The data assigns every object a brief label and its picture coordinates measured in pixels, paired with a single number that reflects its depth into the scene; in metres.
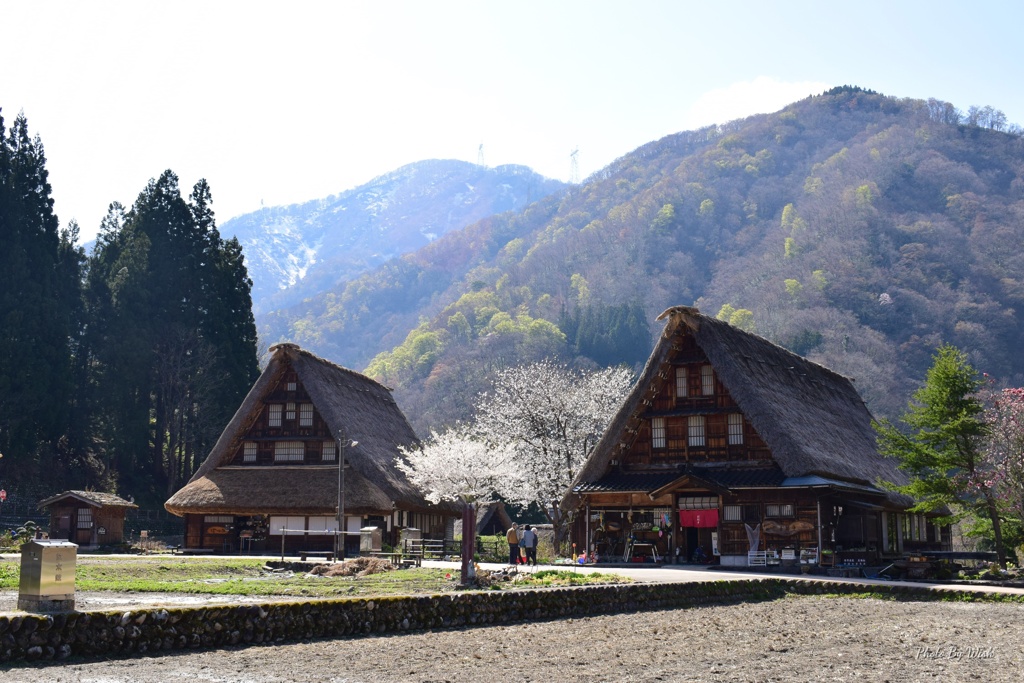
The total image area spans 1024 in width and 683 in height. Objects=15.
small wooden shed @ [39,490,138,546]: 40.12
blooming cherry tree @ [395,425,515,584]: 44.47
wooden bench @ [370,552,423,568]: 29.06
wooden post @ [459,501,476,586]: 19.83
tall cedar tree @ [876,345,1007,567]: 28.22
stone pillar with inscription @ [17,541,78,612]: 11.11
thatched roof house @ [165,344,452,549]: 38.97
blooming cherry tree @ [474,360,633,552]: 46.56
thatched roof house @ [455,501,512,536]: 57.53
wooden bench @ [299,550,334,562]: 33.54
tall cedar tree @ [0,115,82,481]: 47.75
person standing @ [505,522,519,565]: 27.92
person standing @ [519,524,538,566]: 29.12
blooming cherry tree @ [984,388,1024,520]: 27.70
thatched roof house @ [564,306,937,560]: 31.25
